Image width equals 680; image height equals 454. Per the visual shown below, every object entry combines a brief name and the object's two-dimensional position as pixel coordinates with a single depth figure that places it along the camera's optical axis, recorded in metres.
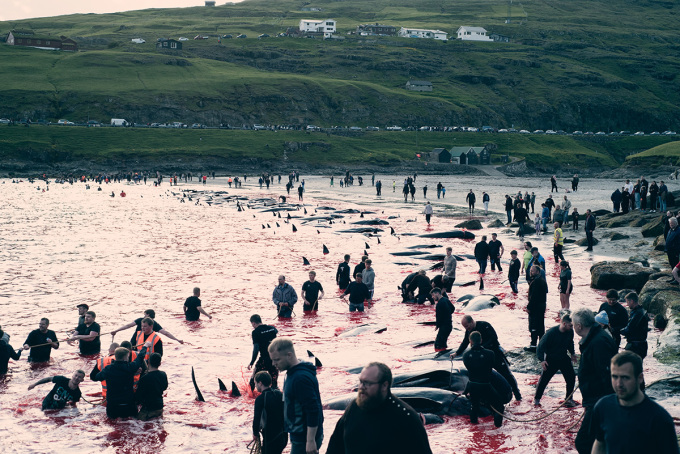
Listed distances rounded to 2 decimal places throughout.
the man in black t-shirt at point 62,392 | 11.79
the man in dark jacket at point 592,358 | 7.83
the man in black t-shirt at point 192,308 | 18.64
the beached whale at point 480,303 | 18.89
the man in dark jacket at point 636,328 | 11.61
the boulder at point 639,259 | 21.58
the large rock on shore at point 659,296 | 15.30
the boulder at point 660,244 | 25.60
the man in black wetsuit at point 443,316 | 13.97
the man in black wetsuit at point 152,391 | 10.85
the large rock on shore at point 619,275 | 19.69
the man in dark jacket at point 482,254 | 24.66
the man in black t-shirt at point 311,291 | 19.27
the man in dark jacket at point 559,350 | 9.82
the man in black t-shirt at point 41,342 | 14.62
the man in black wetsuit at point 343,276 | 22.05
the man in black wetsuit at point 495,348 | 10.73
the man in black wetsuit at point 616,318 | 12.30
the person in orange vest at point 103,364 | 10.99
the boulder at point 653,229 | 29.88
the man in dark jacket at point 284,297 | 18.31
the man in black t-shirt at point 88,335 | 15.12
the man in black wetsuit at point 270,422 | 7.47
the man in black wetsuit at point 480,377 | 9.86
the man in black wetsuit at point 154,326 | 13.04
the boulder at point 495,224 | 40.35
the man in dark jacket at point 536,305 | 13.53
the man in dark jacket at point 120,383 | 10.64
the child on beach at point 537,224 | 35.00
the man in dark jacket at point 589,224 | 28.17
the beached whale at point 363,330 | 17.17
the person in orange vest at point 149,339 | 12.02
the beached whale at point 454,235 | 36.72
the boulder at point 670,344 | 12.20
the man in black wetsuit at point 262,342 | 11.31
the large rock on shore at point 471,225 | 39.53
